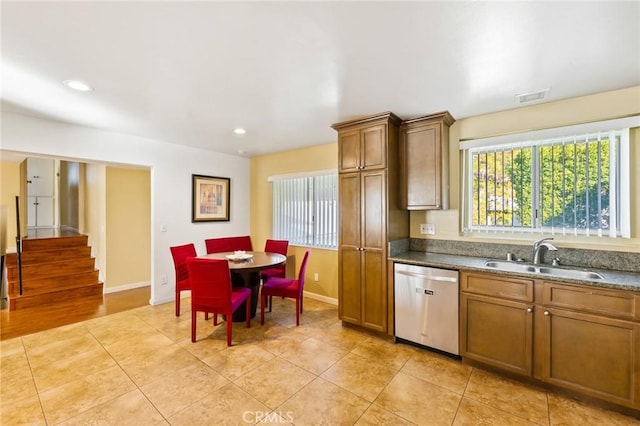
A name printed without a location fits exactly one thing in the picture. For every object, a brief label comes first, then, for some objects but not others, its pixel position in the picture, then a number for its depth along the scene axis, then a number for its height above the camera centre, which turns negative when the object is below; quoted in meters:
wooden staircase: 3.97 -0.92
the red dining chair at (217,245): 4.27 -0.50
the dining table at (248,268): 3.07 -0.60
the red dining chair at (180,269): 3.48 -0.72
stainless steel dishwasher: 2.55 -0.91
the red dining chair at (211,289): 2.72 -0.76
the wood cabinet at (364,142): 2.95 +0.80
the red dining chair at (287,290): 3.35 -0.94
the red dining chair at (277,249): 4.04 -0.56
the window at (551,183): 2.33 +0.28
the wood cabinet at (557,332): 1.87 -0.92
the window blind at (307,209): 4.15 +0.07
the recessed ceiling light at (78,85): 2.22 +1.07
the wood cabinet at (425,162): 2.90 +0.55
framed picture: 4.52 +0.26
